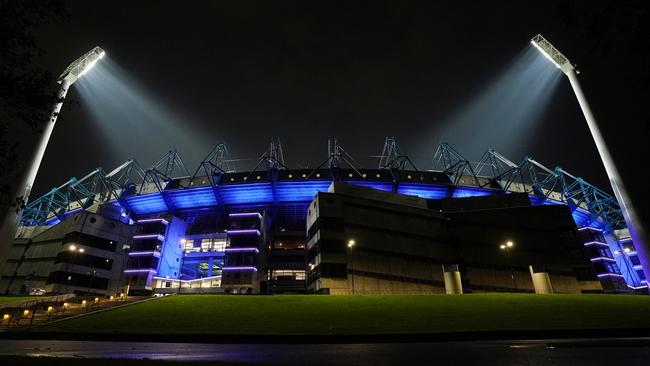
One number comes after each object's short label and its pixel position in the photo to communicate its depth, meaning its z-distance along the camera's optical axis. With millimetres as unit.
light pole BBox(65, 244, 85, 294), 76156
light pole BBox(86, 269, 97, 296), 78731
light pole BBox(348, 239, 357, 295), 53675
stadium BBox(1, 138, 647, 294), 59531
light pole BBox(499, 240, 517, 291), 61075
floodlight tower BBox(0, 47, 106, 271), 47312
